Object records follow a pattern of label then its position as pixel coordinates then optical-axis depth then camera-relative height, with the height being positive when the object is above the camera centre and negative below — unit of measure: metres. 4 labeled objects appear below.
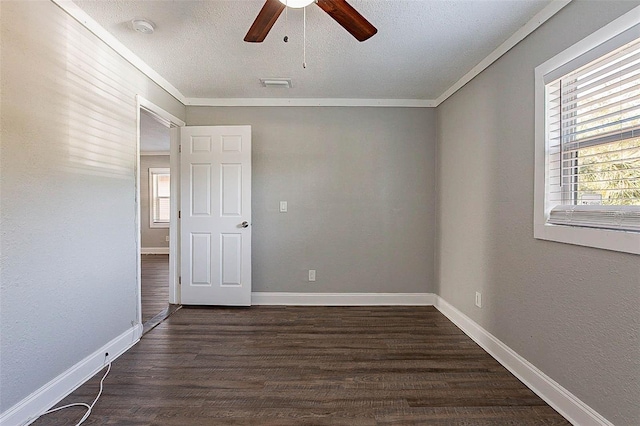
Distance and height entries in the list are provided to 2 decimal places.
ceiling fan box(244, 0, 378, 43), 1.52 +0.96
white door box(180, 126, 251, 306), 3.56 -0.08
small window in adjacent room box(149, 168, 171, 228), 7.44 +0.20
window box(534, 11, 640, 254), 1.49 +0.36
